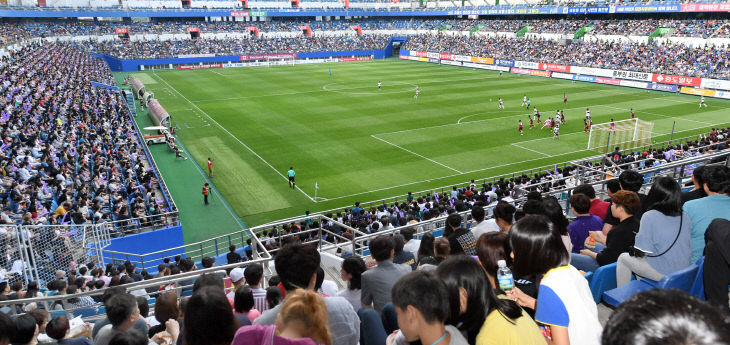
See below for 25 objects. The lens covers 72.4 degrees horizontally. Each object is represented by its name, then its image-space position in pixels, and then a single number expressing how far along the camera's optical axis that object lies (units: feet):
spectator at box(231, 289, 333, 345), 11.33
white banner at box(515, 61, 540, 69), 203.10
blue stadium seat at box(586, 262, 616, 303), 20.02
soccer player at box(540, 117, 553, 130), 114.73
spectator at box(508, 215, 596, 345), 11.21
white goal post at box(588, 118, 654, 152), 96.73
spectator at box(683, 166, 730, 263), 17.39
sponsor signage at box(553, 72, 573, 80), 190.66
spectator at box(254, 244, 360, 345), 13.73
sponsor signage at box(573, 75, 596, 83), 183.73
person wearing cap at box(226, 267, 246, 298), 25.04
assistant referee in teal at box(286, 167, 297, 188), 81.84
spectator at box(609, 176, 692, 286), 17.13
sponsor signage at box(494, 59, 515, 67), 213.87
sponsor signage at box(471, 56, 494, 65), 223.71
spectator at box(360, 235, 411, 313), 17.98
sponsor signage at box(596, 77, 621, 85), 176.14
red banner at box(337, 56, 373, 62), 273.42
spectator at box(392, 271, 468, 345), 10.17
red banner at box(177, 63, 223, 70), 243.81
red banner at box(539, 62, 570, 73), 193.16
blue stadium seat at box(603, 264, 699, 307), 16.52
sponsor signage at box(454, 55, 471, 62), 233.76
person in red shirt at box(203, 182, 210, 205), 76.53
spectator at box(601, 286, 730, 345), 6.26
